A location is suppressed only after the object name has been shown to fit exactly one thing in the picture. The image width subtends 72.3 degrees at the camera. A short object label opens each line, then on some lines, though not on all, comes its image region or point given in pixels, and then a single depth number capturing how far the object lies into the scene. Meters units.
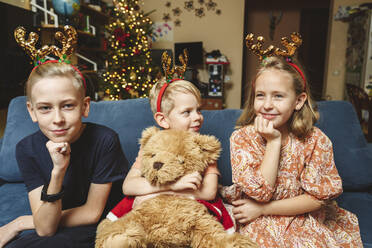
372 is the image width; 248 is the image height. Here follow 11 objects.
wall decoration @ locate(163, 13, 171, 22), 6.12
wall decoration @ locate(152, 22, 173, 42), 6.16
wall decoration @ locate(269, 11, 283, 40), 6.61
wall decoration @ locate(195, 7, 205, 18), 6.01
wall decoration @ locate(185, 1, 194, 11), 6.00
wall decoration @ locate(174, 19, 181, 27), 6.12
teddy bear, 0.82
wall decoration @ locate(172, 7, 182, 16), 6.07
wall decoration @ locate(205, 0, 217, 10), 5.96
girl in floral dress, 1.07
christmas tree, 3.97
